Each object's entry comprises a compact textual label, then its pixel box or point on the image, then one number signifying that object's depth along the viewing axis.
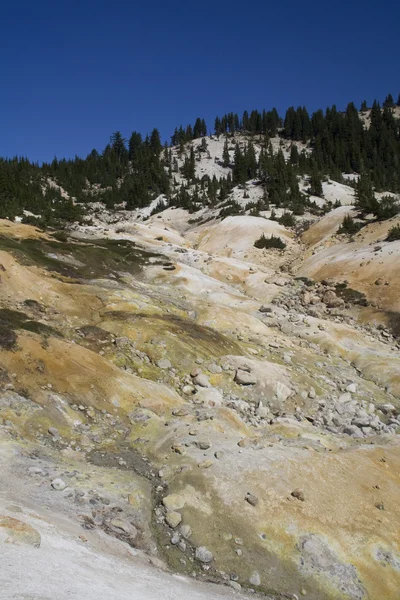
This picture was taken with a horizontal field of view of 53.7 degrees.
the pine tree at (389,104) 196.75
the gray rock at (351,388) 21.84
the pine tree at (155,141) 157.56
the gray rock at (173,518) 9.65
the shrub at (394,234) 43.56
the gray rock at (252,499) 10.14
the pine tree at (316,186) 87.06
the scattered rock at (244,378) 19.95
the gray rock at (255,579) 8.51
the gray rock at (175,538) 9.19
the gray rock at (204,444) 12.53
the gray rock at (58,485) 9.66
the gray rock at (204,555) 8.88
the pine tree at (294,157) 119.62
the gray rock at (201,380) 19.02
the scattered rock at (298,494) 10.46
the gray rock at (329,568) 8.62
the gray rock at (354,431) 17.12
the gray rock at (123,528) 8.97
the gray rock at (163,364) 19.56
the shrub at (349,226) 51.92
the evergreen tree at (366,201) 52.88
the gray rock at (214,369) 20.20
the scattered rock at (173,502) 10.15
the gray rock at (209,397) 17.75
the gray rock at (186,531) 9.40
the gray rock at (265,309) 33.19
